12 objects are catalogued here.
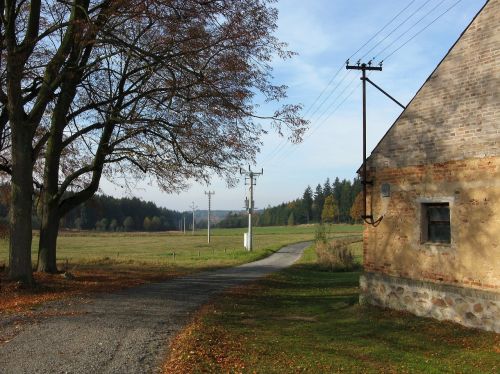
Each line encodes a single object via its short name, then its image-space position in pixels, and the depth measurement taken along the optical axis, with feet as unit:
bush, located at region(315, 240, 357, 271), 100.37
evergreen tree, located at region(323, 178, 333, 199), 483.84
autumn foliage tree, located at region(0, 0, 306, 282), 42.60
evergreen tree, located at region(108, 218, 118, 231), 408.67
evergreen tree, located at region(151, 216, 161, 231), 443.32
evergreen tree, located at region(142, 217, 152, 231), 437.99
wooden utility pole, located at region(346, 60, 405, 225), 42.68
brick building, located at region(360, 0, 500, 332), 32.42
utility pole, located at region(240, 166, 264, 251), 170.79
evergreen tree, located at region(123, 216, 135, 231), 419.74
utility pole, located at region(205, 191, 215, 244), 250.78
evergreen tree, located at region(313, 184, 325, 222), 476.95
